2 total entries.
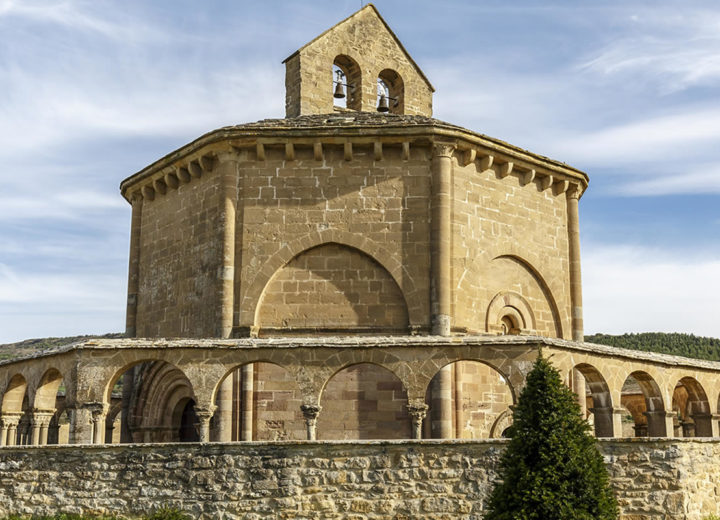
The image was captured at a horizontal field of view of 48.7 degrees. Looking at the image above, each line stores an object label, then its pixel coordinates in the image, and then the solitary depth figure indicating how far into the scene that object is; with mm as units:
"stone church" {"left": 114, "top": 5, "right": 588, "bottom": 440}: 13906
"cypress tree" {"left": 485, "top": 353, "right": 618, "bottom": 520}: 8938
